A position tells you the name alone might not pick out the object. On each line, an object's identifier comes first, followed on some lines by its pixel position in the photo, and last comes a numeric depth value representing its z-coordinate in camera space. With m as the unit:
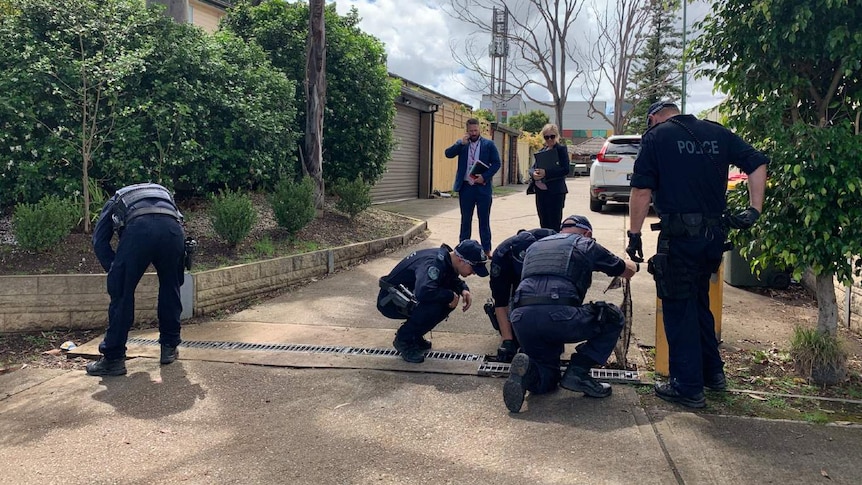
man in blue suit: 7.46
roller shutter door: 15.27
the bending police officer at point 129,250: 4.59
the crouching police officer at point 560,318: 3.86
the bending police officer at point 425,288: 4.57
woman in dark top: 6.84
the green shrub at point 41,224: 5.88
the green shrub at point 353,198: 9.37
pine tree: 26.58
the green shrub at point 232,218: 6.80
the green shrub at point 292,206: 7.78
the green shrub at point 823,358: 4.27
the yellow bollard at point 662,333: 4.41
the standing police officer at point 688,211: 3.90
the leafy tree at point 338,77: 10.34
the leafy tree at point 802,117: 3.99
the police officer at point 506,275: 4.59
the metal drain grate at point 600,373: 4.36
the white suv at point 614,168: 12.77
